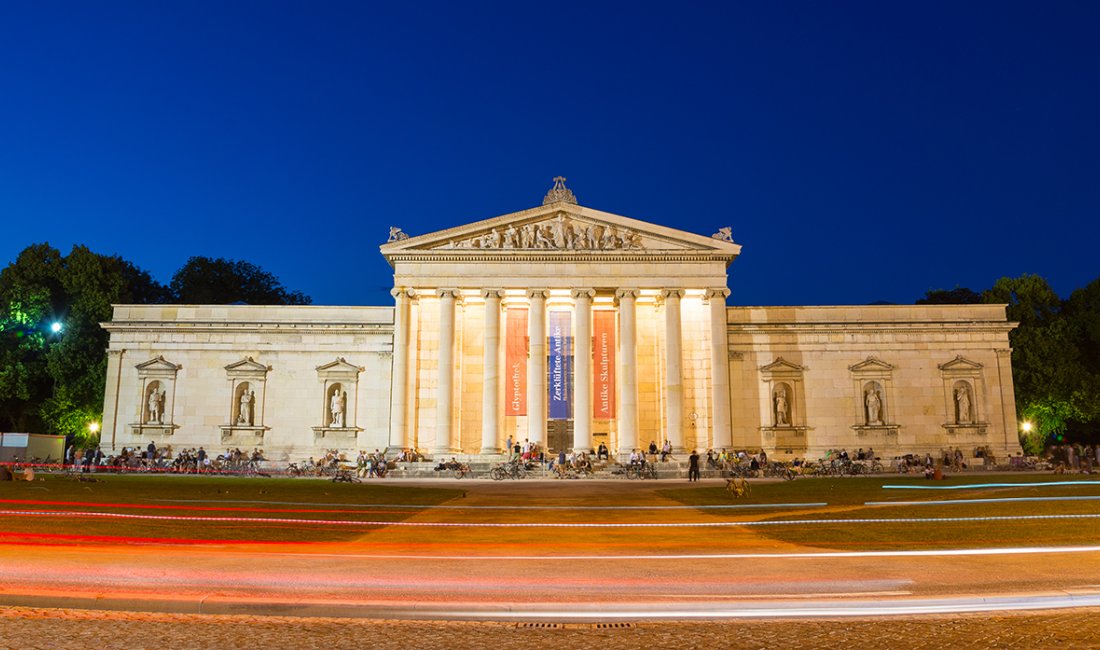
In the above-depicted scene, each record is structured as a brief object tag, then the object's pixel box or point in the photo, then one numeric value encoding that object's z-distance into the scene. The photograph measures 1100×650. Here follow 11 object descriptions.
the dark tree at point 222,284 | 93.25
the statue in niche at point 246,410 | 56.09
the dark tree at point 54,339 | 60.12
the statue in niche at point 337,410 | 55.84
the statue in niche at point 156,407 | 55.97
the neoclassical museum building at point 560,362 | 52.00
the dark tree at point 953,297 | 89.31
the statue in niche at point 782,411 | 56.41
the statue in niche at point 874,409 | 56.44
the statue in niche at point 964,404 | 56.19
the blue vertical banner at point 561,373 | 52.12
